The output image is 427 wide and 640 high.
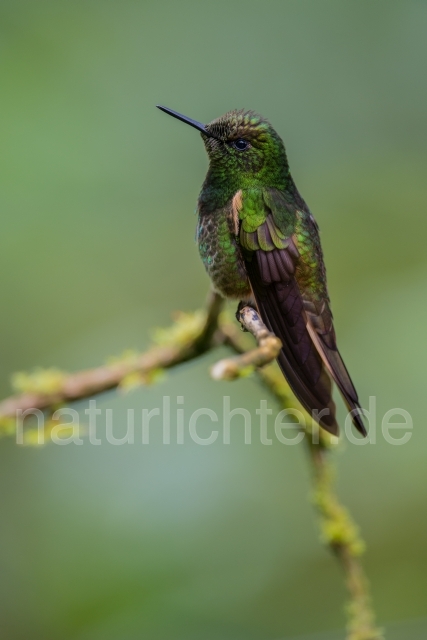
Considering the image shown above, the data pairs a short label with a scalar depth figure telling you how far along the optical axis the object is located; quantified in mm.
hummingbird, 4680
